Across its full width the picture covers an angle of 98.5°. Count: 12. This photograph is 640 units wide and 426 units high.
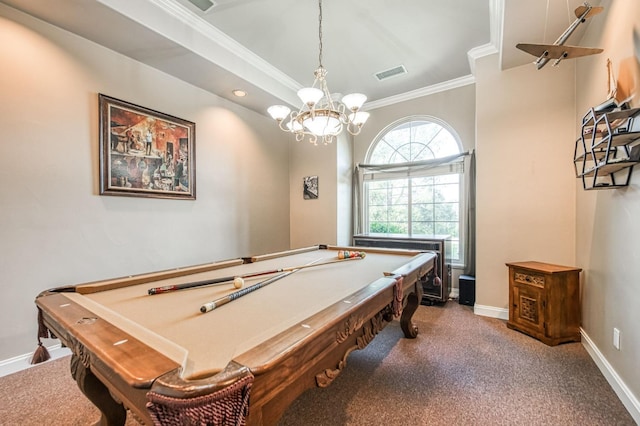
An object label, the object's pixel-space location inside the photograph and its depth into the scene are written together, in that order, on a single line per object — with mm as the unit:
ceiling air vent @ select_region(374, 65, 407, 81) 3512
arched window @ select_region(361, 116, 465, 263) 3951
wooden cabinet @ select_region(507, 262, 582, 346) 2418
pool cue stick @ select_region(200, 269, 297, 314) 1233
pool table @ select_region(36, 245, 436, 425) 680
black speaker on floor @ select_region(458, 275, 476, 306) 3377
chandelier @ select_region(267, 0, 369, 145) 2146
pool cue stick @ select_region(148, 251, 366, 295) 1492
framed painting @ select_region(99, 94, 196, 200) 2578
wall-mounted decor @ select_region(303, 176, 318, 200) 4585
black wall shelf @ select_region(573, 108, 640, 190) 1564
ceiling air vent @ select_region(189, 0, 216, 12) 2408
